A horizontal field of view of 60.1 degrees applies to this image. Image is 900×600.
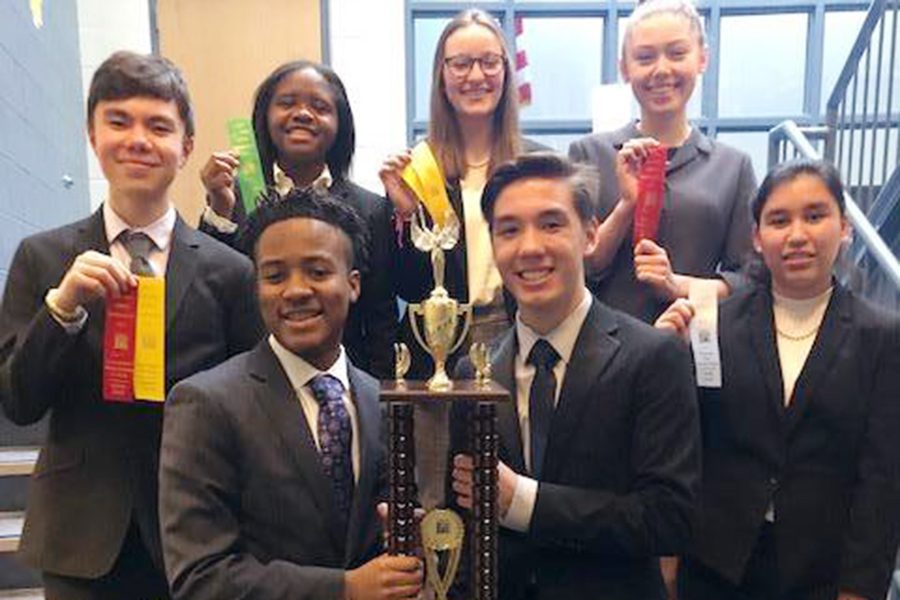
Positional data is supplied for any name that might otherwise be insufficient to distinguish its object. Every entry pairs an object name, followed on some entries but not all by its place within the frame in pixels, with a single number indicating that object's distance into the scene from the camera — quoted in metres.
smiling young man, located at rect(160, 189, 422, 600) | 1.11
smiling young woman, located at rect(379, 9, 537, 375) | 1.79
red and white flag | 2.81
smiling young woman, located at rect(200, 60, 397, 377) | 1.77
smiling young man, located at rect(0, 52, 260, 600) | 1.32
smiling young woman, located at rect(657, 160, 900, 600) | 1.45
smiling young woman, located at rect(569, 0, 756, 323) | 1.76
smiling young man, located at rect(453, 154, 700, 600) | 1.25
